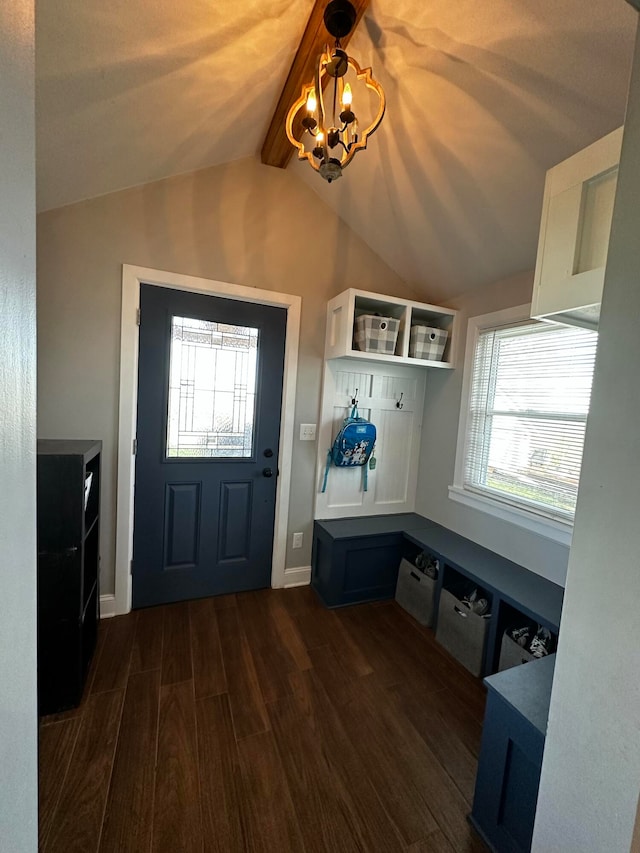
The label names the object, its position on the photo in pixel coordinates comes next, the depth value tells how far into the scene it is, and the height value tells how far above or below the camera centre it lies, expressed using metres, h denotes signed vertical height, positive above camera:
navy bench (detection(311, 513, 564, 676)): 1.81 -0.95
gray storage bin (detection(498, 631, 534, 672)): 1.68 -1.19
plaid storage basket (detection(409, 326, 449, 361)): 2.45 +0.46
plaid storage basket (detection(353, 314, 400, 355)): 2.25 +0.46
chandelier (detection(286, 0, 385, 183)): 1.20 +1.04
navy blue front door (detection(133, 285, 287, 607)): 2.15 -0.34
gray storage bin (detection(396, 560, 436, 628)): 2.21 -1.24
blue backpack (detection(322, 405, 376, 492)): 2.48 -0.30
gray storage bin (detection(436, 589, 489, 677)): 1.84 -1.24
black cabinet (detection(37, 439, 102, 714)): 1.44 -0.81
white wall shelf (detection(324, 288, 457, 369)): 2.24 +0.60
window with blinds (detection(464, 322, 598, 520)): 1.84 +0.00
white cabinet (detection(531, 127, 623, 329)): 0.96 +0.55
